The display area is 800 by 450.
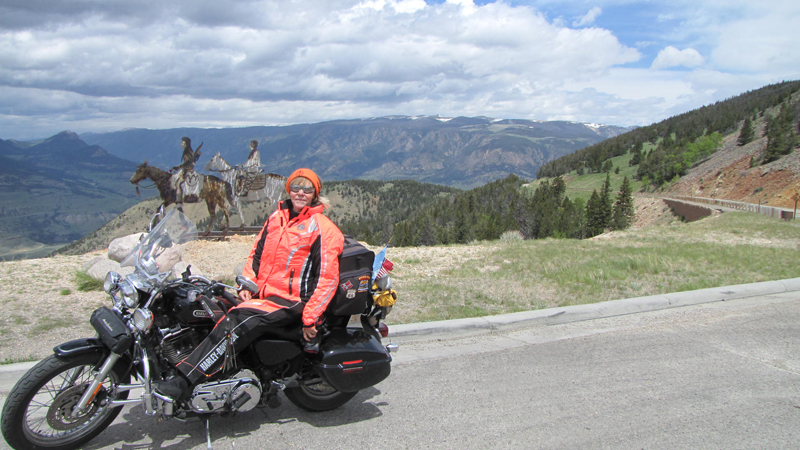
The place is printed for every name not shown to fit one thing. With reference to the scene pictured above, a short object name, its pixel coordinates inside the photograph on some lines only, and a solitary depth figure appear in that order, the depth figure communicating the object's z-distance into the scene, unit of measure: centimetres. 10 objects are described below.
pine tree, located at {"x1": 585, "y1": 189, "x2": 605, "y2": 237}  7100
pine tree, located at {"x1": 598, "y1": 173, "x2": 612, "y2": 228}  7062
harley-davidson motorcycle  307
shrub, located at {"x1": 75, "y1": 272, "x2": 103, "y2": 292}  775
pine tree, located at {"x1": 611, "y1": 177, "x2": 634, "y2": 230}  6475
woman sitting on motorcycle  331
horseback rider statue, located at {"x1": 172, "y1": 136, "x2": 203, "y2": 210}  1362
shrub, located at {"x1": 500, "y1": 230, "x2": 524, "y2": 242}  1795
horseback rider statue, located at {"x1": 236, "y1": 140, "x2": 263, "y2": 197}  1504
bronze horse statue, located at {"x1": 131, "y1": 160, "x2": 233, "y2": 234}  1314
